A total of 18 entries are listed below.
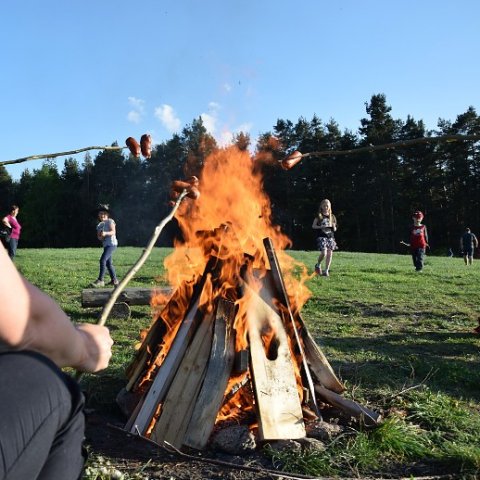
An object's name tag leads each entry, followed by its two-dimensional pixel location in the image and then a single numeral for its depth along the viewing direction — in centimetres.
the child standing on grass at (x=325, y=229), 1284
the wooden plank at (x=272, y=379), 347
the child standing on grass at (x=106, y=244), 1153
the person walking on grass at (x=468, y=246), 2178
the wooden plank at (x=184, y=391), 349
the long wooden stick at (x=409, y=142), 162
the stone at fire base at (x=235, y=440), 337
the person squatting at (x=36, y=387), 117
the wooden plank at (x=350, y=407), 366
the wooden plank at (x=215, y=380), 345
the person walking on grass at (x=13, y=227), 1670
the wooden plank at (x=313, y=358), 419
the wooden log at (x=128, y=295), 775
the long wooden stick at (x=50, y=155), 163
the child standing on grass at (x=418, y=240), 1519
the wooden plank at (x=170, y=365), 364
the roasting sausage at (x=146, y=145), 209
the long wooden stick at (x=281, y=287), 402
